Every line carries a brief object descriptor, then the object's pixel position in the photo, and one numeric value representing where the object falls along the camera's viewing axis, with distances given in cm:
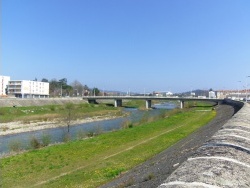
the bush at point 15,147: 1813
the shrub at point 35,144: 1910
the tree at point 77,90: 11192
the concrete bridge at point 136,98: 6398
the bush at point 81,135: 2323
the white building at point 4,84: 9471
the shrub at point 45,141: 1959
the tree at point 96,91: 11398
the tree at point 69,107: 5615
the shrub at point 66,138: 2195
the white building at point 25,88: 9293
